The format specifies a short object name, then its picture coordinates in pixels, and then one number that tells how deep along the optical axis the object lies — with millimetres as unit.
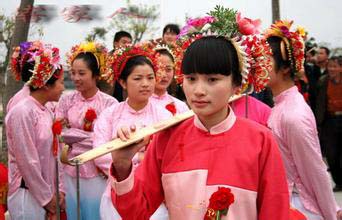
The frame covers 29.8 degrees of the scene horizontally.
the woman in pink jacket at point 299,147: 3447
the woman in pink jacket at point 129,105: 4547
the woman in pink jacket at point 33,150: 4422
